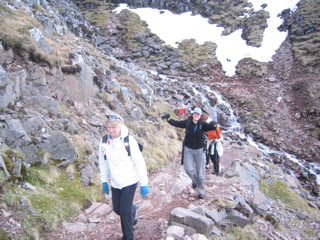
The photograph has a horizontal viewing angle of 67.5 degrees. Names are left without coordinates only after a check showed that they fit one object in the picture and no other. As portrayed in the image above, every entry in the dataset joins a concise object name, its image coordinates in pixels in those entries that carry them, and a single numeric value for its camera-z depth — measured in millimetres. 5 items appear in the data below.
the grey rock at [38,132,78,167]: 6676
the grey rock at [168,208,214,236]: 4480
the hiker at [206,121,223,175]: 7507
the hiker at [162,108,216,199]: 5812
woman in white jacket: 3738
